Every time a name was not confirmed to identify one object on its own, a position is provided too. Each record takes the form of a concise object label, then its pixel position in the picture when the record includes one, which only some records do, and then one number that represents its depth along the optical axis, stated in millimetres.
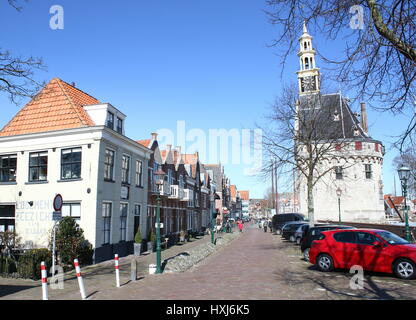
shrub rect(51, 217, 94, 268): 15609
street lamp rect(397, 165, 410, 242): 17250
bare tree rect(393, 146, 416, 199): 40762
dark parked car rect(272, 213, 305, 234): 39406
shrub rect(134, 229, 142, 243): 20562
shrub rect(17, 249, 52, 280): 13273
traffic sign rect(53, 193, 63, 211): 11523
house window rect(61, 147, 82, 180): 18094
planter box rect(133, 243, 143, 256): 20328
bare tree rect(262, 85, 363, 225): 22327
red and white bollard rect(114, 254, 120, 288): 10889
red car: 11266
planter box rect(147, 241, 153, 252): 22334
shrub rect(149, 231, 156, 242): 22969
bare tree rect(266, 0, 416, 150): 6017
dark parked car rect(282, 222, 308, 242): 29092
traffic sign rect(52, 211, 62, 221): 11805
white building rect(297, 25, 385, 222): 52312
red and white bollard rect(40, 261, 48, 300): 8086
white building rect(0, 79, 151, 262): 17672
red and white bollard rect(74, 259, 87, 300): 9258
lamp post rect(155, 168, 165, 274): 13820
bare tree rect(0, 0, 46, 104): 11406
